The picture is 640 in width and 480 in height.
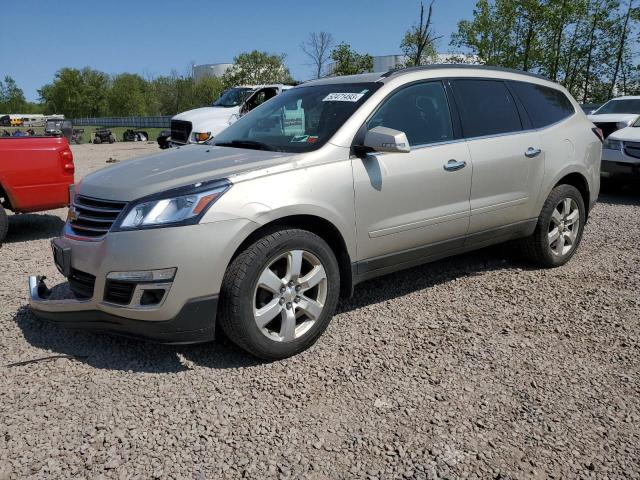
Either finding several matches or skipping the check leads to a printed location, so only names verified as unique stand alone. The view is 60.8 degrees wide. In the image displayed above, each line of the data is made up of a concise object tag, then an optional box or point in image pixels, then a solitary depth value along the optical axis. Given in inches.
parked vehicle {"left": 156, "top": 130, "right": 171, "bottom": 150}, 677.9
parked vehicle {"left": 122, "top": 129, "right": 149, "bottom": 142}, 1224.2
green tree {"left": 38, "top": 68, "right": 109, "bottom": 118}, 3671.3
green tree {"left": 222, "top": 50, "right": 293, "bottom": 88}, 2043.6
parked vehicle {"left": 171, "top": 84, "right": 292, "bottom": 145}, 510.6
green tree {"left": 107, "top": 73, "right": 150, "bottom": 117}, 3365.2
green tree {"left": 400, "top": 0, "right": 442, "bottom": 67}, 804.6
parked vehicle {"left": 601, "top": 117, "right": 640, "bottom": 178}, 345.4
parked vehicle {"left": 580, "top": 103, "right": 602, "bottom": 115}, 773.9
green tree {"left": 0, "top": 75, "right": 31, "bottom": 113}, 4343.0
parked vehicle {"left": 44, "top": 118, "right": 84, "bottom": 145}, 981.5
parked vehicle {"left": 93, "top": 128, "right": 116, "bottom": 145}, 1203.2
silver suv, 115.5
